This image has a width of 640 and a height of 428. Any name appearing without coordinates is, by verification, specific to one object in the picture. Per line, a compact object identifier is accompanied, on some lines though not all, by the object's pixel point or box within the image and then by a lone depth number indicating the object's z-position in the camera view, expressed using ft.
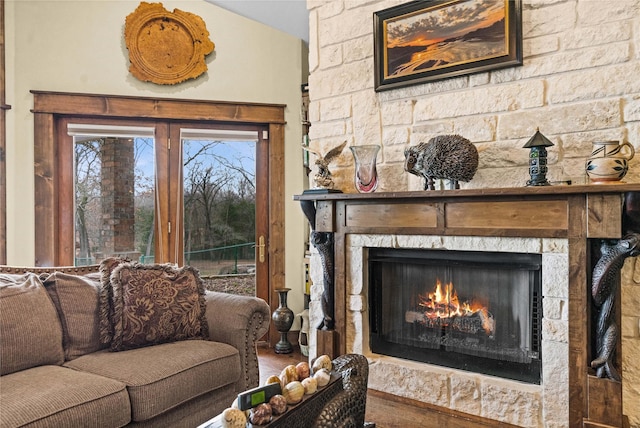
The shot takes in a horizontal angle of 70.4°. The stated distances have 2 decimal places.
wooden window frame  12.05
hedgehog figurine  8.11
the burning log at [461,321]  8.57
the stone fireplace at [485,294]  7.01
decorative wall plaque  12.56
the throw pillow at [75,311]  7.23
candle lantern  7.41
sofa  5.83
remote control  4.33
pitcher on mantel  6.88
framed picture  8.30
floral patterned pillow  7.50
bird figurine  9.84
